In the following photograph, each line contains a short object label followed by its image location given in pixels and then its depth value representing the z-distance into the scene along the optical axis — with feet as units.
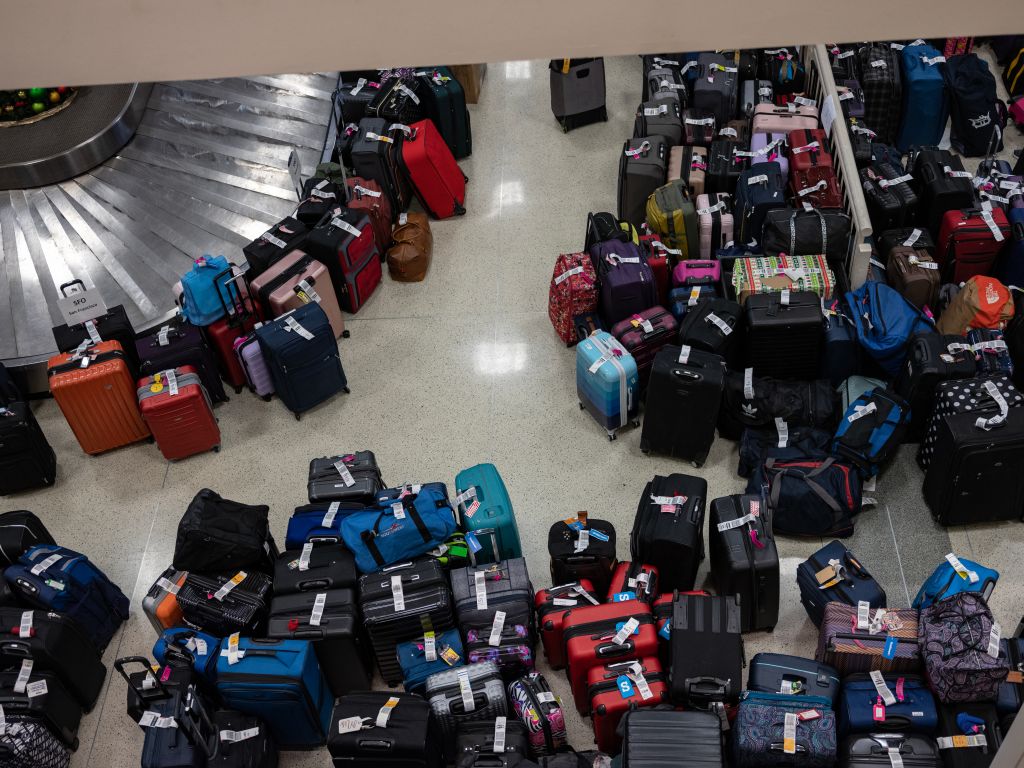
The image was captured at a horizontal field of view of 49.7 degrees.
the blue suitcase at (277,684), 18.11
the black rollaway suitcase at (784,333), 22.00
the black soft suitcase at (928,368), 21.17
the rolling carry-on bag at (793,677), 17.67
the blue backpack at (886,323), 22.22
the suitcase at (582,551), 19.71
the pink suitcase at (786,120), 26.86
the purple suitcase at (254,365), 23.86
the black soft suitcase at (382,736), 17.04
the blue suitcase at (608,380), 22.41
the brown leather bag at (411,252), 27.20
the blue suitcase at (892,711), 17.08
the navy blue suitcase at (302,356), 23.41
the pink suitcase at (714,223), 25.14
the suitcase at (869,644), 17.79
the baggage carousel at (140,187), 26.66
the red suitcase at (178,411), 22.82
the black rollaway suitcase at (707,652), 17.52
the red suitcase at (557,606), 18.94
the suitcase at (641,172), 26.58
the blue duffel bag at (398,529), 19.44
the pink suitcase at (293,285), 24.35
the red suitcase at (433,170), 28.19
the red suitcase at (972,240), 24.08
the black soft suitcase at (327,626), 18.80
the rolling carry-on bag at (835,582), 19.01
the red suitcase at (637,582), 19.48
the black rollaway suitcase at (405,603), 18.80
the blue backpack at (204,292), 23.73
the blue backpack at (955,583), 18.45
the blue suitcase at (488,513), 19.70
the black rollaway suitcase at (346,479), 20.76
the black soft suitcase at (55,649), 18.85
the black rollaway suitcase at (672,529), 19.52
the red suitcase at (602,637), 18.13
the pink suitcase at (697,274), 24.12
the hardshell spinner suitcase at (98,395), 22.84
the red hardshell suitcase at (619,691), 17.66
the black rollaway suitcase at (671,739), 16.10
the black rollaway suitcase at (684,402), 21.43
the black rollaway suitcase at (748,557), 19.16
